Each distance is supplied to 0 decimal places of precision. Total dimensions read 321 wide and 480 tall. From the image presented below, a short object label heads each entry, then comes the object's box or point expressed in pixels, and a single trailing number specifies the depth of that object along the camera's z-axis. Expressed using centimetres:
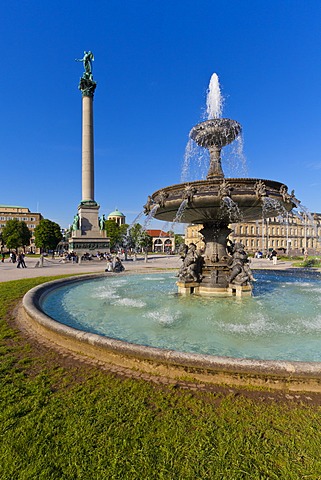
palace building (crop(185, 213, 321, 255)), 8344
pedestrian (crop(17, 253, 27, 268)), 2767
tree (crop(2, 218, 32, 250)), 7075
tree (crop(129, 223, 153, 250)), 8338
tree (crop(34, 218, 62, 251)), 6894
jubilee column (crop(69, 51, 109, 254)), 3866
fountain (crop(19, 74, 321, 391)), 396
